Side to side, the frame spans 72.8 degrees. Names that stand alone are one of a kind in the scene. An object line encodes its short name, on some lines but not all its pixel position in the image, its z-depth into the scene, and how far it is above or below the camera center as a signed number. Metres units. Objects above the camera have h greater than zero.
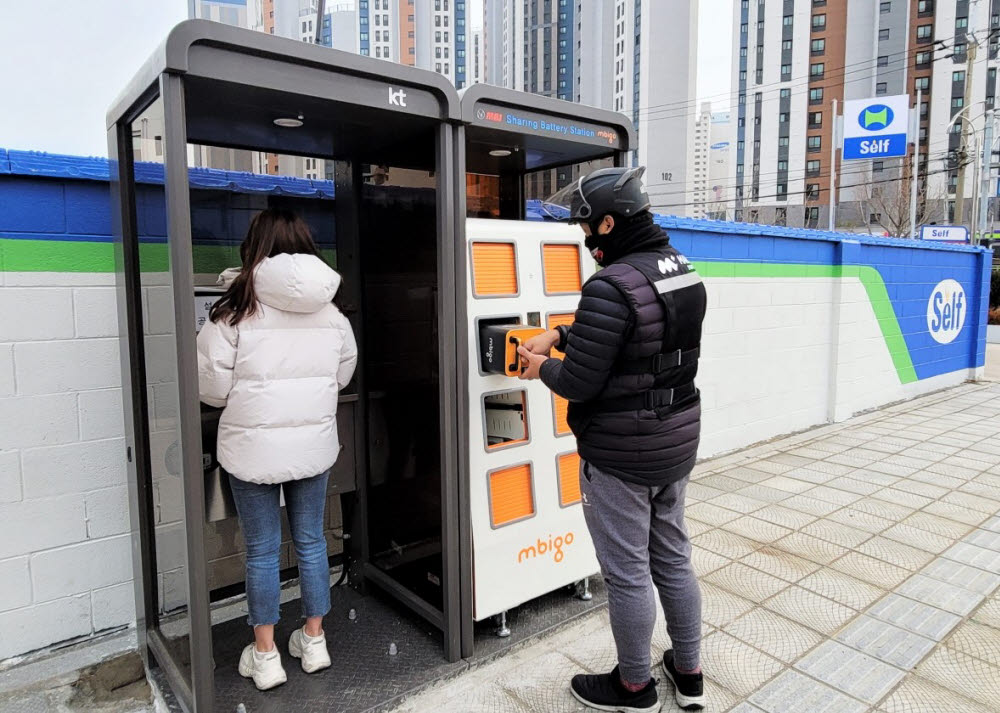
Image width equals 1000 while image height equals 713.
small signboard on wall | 17.25 +1.38
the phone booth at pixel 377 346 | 1.99 -0.19
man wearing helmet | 2.00 -0.36
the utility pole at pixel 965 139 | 17.53 +3.84
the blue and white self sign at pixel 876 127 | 17.33 +4.15
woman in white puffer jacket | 2.09 -0.30
